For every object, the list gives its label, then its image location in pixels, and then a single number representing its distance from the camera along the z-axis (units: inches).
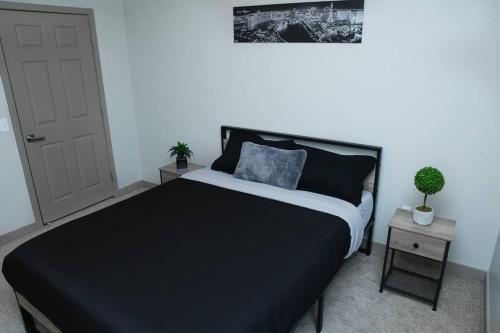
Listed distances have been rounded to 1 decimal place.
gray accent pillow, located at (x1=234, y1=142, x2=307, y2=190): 110.7
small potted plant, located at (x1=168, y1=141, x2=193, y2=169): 142.7
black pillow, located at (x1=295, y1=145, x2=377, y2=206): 102.3
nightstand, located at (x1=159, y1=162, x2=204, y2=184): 140.6
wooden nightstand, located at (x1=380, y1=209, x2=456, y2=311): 88.4
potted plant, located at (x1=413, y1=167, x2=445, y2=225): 89.6
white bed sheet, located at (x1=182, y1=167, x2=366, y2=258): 96.0
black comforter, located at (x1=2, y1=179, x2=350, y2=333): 60.7
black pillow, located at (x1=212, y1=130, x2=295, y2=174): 121.3
